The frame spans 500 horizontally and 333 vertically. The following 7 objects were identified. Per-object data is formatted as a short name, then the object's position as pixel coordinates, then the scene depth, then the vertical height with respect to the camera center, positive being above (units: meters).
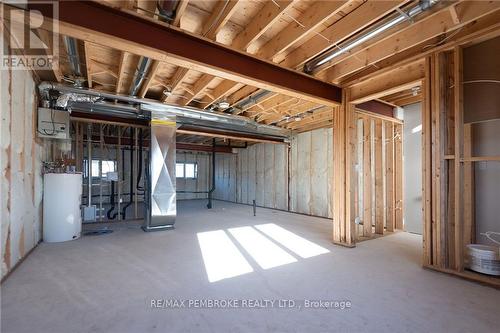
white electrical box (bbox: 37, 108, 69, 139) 3.85 +0.76
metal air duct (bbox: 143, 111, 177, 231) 4.88 -0.11
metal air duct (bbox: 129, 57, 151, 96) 3.29 +1.42
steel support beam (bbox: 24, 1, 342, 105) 2.05 +1.27
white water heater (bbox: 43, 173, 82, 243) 4.05 -0.63
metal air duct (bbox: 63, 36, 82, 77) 2.77 +1.45
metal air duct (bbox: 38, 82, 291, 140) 4.00 +1.20
